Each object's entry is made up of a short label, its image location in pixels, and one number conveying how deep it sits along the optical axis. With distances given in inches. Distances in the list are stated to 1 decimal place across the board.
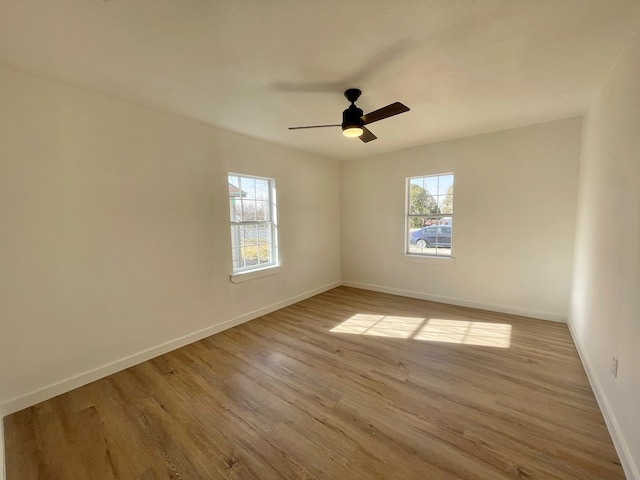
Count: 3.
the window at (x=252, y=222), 139.9
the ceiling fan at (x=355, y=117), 87.6
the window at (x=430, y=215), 163.9
